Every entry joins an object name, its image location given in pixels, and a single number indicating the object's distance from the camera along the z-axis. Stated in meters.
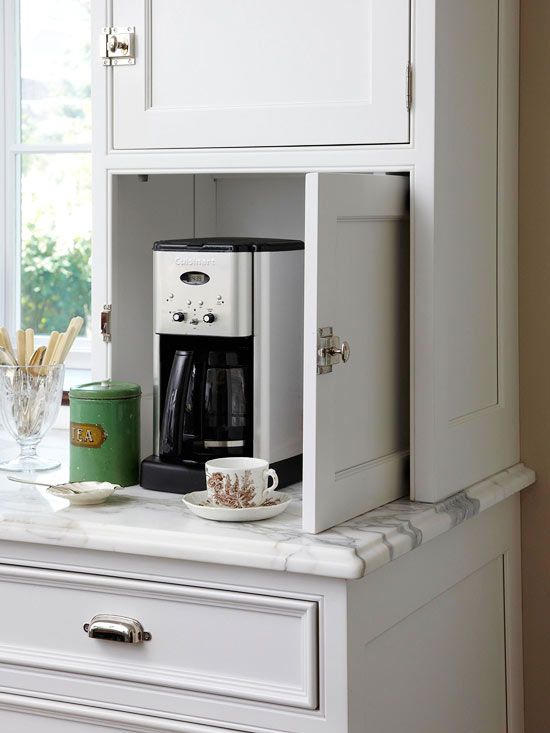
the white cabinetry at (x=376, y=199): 2.68
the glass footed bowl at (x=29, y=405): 3.01
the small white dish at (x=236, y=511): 2.68
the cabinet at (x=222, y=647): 2.58
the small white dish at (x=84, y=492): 2.77
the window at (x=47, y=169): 3.49
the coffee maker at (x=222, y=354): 2.83
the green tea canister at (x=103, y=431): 2.87
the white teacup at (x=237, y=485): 2.70
